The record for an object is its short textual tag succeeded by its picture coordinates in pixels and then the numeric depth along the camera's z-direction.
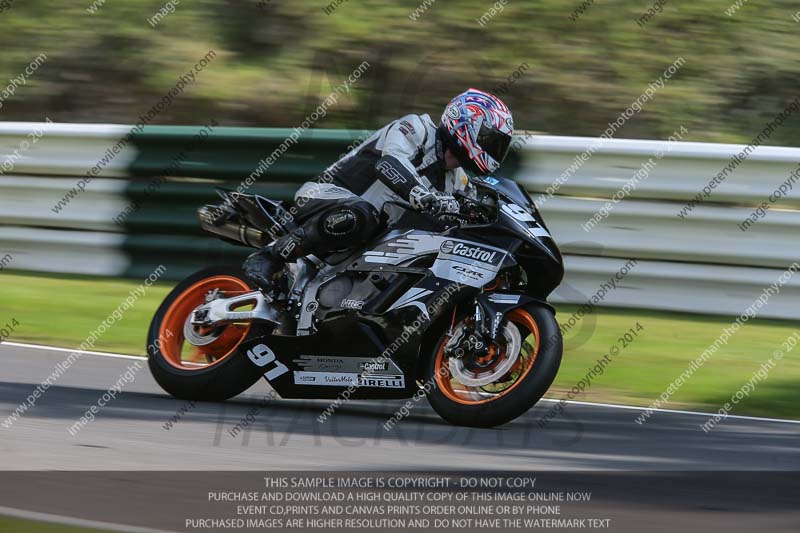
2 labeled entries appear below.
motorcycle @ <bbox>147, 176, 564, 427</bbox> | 12.52
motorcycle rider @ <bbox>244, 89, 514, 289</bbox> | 13.22
